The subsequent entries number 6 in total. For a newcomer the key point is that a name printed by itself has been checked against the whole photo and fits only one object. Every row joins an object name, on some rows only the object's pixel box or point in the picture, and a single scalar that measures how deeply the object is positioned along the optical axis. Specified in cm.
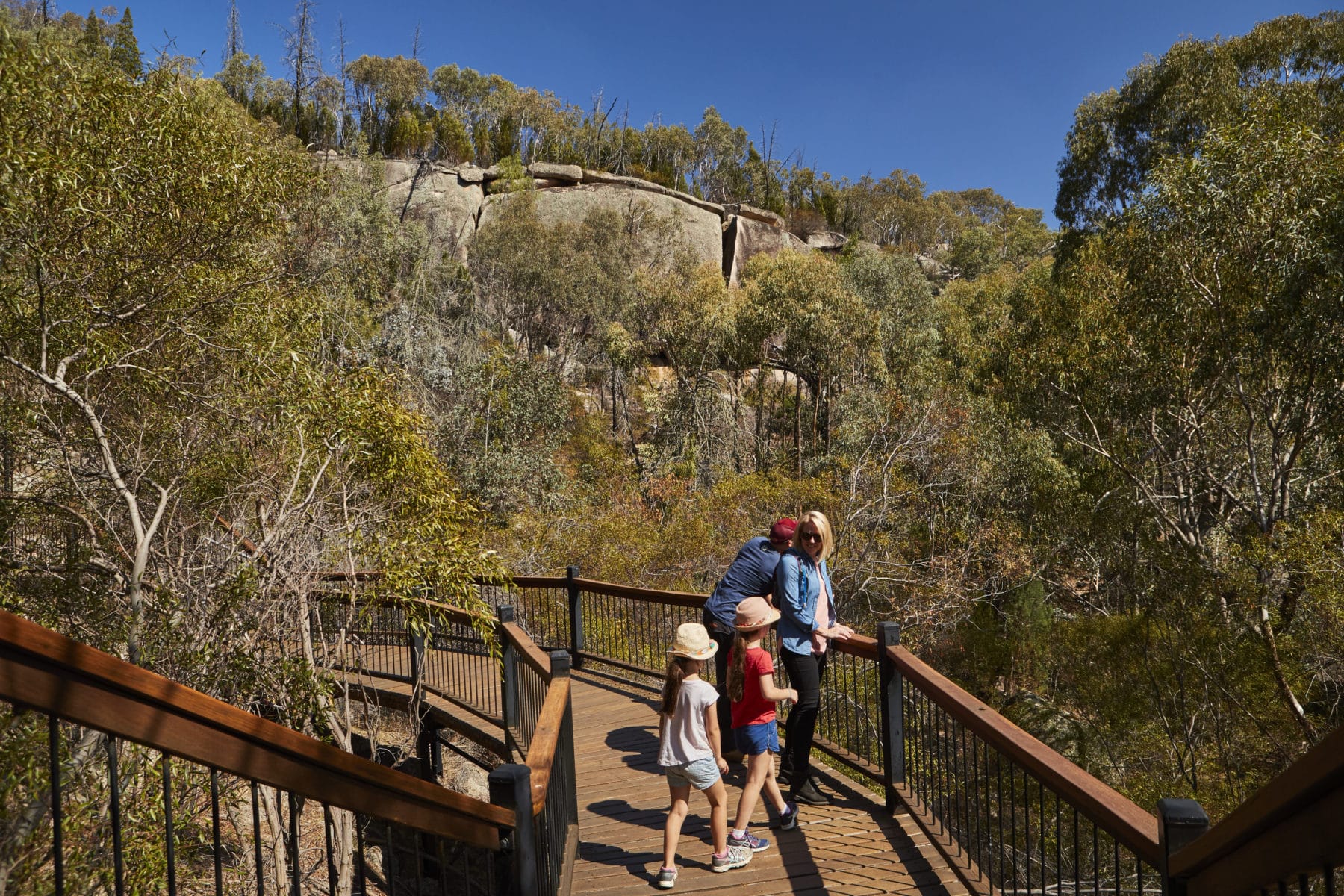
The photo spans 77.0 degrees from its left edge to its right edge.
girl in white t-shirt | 451
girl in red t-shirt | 470
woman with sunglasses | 521
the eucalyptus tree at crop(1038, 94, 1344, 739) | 1183
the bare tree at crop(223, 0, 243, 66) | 4919
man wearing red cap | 564
